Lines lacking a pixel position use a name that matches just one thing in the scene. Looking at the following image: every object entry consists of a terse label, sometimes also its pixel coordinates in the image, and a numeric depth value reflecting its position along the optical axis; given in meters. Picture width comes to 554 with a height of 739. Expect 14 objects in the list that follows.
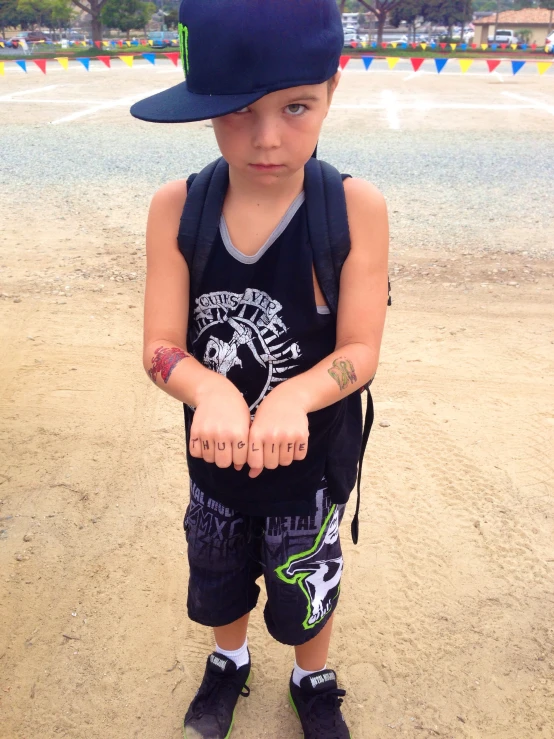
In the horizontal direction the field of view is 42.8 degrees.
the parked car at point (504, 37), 54.94
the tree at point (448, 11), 54.50
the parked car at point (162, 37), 38.79
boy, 1.22
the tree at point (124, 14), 48.12
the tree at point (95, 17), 40.03
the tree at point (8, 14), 52.07
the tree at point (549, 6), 55.97
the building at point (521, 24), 57.27
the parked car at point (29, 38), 41.68
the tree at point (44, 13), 51.10
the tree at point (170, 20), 52.48
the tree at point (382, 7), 44.88
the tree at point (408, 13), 55.00
